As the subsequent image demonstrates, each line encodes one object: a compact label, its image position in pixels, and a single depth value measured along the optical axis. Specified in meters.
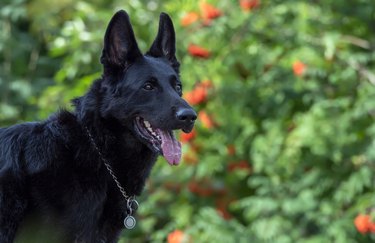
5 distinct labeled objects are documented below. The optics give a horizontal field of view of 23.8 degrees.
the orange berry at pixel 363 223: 9.71
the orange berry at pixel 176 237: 10.37
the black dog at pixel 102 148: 4.77
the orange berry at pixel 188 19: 10.41
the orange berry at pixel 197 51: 10.58
